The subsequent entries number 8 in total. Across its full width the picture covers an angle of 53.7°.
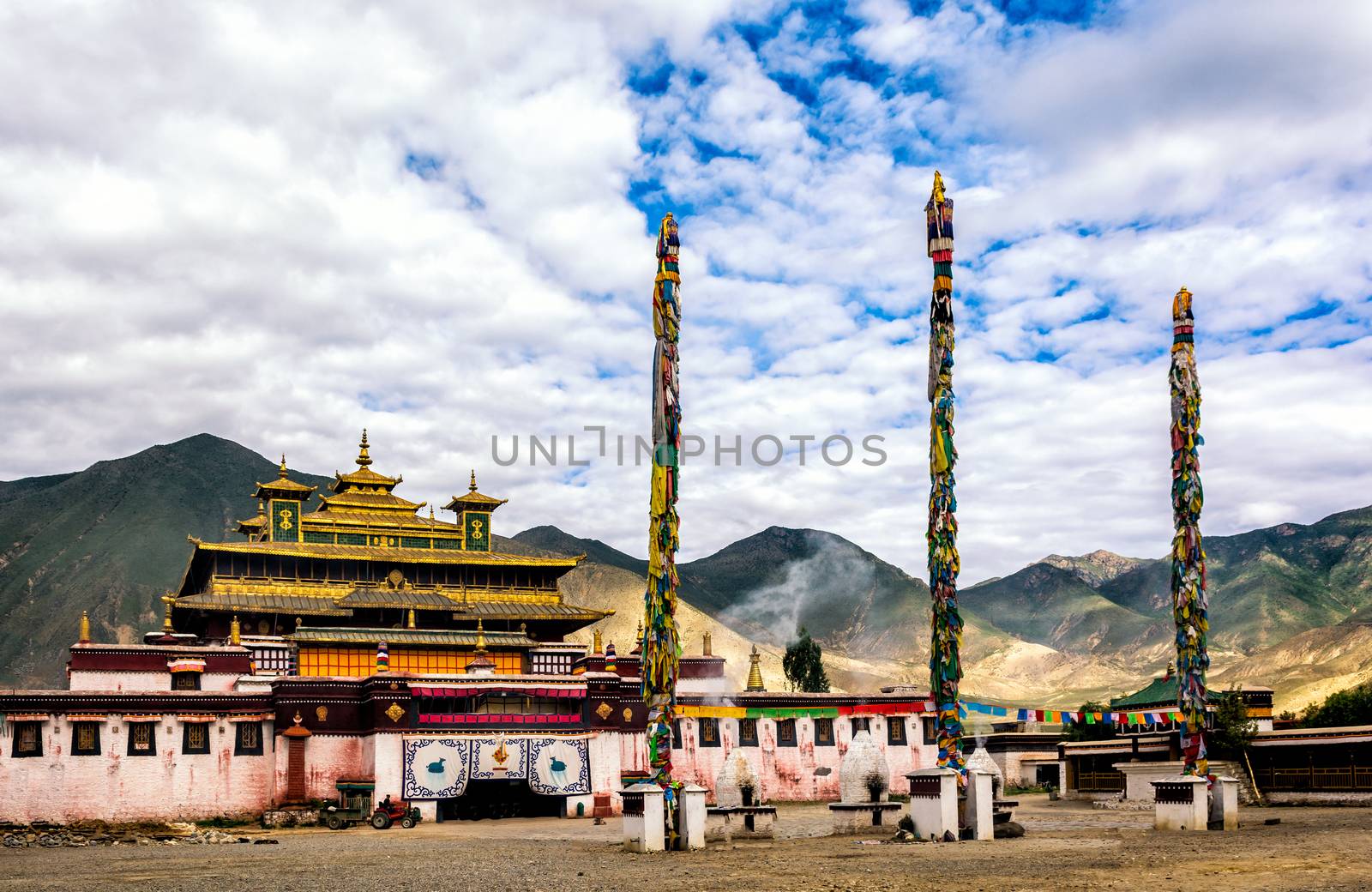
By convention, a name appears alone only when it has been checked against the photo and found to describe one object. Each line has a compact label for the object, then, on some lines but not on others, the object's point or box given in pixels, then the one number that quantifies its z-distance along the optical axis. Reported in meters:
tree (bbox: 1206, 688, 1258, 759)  53.81
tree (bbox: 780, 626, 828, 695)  92.25
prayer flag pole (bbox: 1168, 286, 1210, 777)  38.12
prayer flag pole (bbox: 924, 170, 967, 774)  35.94
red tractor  45.47
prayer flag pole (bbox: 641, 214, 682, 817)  35.28
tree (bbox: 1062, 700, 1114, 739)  75.44
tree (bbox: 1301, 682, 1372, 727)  70.62
